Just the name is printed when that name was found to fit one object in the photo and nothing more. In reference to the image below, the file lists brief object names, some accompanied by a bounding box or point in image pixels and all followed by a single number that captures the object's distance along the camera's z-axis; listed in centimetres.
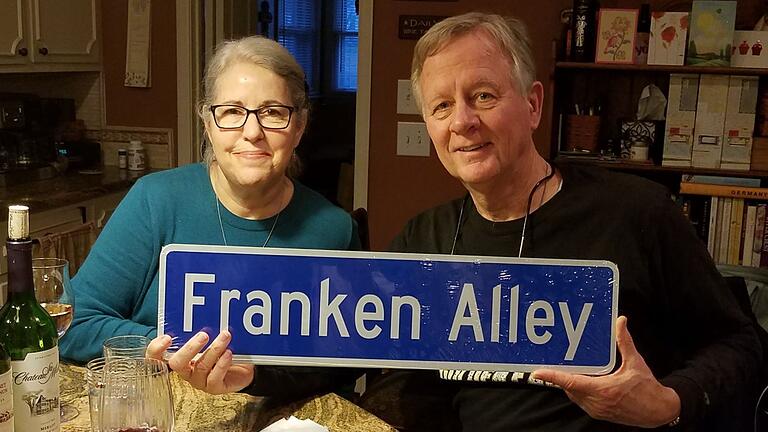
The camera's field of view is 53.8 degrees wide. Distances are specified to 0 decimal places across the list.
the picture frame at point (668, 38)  289
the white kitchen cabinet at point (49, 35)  331
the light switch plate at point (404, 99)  343
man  125
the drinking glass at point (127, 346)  114
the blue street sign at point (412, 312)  103
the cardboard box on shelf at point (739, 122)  291
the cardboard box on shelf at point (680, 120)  297
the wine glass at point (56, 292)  130
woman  142
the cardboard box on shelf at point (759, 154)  293
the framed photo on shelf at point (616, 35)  293
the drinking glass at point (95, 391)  104
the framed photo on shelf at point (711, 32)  285
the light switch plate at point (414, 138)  346
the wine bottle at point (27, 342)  98
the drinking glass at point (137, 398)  101
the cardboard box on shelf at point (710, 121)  293
